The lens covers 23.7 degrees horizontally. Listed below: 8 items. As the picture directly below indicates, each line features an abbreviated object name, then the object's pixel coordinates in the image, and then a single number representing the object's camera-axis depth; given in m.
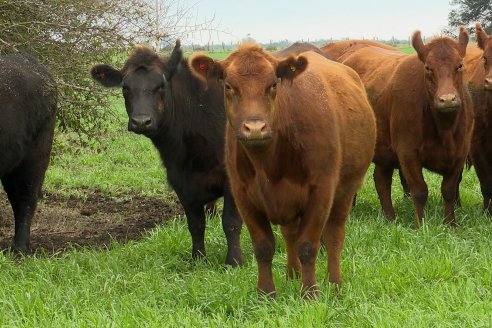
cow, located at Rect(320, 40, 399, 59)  17.56
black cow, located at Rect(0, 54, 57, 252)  11.29
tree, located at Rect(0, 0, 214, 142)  12.23
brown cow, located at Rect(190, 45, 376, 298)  7.45
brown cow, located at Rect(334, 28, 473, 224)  11.62
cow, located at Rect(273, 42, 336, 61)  12.33
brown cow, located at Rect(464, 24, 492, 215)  12.85
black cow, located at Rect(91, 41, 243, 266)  10.63
